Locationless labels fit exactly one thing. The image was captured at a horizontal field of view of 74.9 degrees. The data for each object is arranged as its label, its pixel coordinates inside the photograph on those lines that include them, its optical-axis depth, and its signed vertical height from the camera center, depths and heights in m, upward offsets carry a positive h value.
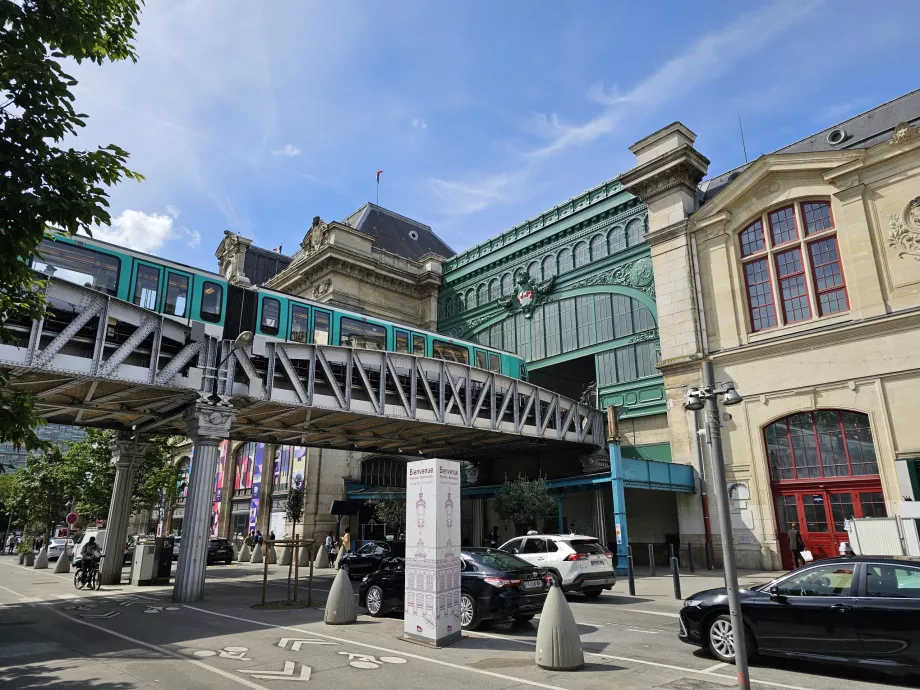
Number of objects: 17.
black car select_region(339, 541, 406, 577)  24.03 -1.43
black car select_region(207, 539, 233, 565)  34.25 -1.70
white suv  16.73 -1.14
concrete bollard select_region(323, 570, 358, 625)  12.88 -1.75
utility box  21.53 -1.46
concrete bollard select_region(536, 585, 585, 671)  8.71 -1.69
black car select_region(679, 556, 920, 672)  7.66 -1.28
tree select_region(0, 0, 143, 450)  6.46 +4.03
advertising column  10.41 -0.60
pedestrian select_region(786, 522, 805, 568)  22.44 -0.96
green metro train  17.23 +7.28
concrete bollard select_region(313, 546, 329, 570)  32.25 -1.95
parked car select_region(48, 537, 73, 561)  40.53 -1.83
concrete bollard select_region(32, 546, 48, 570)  33.69 -2.09
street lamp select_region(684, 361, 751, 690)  6.25 -0.01
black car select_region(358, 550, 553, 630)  11.58 -1.29
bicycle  20.47 -1.77
